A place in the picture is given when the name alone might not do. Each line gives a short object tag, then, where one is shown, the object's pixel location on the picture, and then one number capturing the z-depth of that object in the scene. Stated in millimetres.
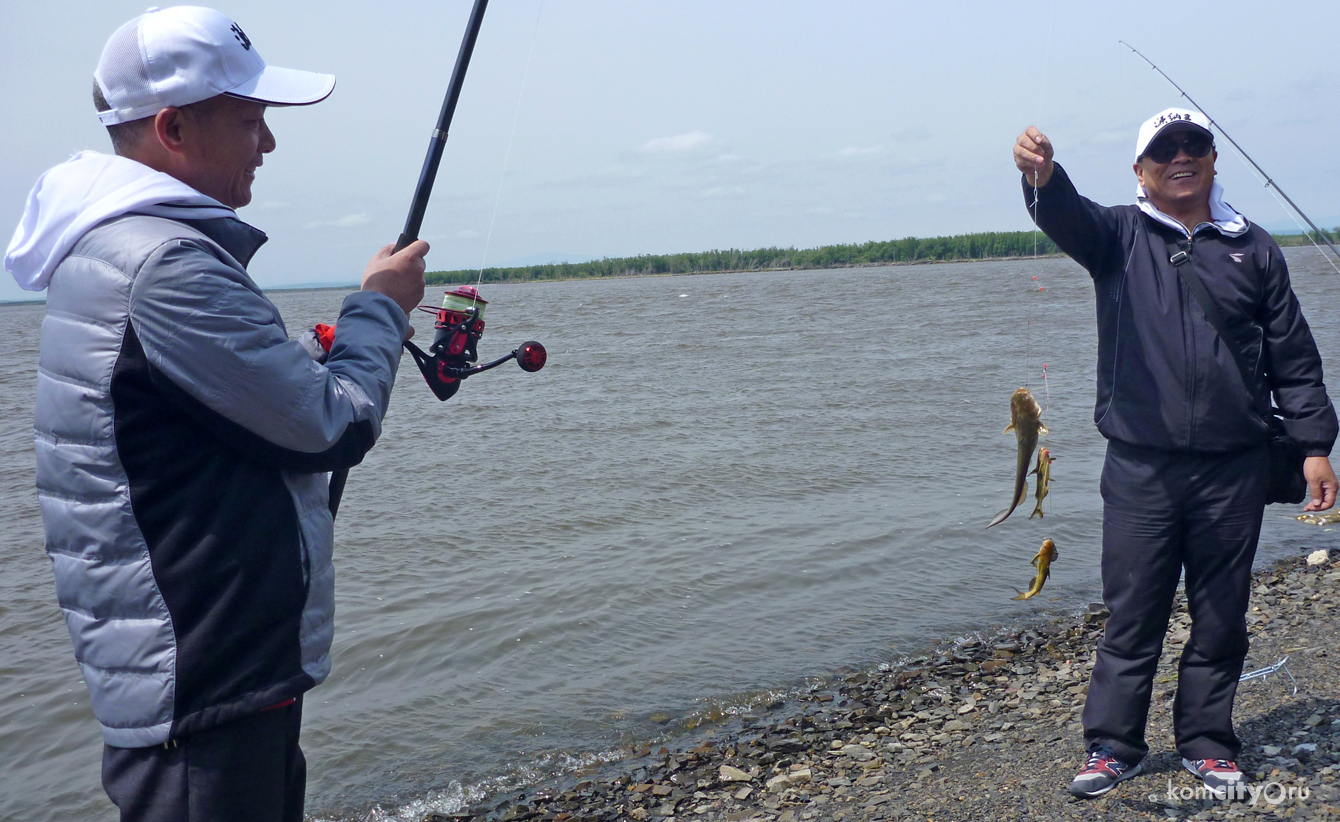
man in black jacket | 3273
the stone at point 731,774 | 4621
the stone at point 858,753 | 4652
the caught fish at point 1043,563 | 4457
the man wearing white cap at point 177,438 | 1735
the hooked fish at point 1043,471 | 4486
